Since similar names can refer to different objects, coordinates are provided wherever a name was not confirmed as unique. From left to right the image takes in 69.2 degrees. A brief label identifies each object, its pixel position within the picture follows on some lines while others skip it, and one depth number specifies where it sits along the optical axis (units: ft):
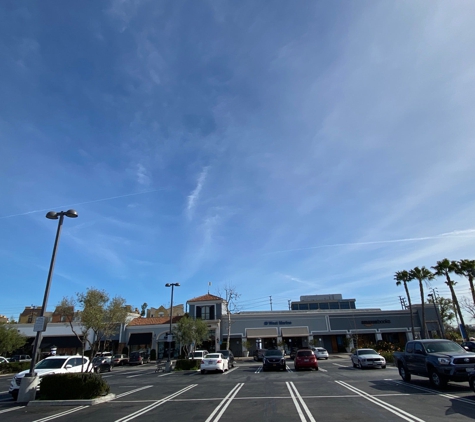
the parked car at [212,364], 82.94
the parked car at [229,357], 100.41
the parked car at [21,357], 149.59
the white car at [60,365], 53.92
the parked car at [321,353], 129.85
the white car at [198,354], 114.52
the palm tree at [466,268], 124.36
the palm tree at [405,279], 154.30
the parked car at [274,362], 84.07
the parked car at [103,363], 106.11
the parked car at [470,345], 97.35
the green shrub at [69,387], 43.17
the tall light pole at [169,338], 96.99
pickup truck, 41.47
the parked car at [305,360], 82.66
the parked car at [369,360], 79.87
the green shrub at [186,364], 100.37
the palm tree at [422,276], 146.82
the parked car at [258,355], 139.85
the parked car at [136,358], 136.98
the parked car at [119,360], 136.66
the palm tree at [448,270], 138.41
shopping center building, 164.45
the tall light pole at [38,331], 43.45
